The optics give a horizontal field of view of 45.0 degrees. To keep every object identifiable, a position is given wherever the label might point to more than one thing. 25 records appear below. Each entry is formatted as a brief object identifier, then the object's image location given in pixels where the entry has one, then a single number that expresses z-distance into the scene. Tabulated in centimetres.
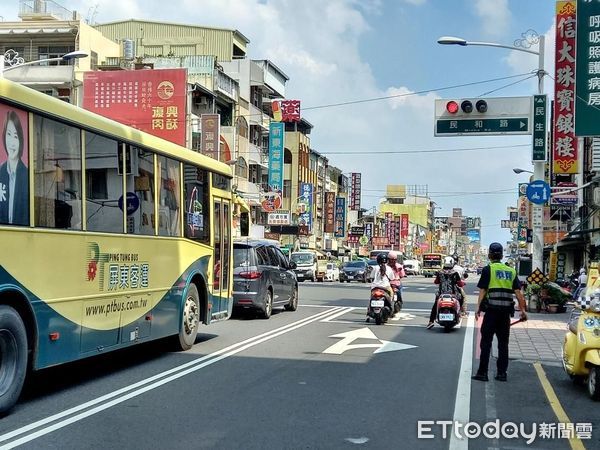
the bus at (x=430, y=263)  8362
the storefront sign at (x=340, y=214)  8250
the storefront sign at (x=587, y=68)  1736
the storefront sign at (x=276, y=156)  5394
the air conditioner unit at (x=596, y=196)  3685
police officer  963
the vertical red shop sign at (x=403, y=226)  11112
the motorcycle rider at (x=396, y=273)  1833
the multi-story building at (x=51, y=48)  3884
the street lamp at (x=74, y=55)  2670
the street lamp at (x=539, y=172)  2261
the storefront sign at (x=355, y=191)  8594
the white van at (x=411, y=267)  8760
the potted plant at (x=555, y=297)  2298
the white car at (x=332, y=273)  5219
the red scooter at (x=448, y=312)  1580
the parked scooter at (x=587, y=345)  841
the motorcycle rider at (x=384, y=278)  1715
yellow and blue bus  730
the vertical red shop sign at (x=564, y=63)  2283
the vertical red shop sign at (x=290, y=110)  5944
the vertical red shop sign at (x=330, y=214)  8106
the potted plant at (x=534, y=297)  2320
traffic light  2281
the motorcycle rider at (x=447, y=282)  1630
